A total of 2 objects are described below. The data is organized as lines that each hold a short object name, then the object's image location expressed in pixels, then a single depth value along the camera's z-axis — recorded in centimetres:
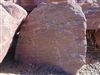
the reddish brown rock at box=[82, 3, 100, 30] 246
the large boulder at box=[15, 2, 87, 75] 200
